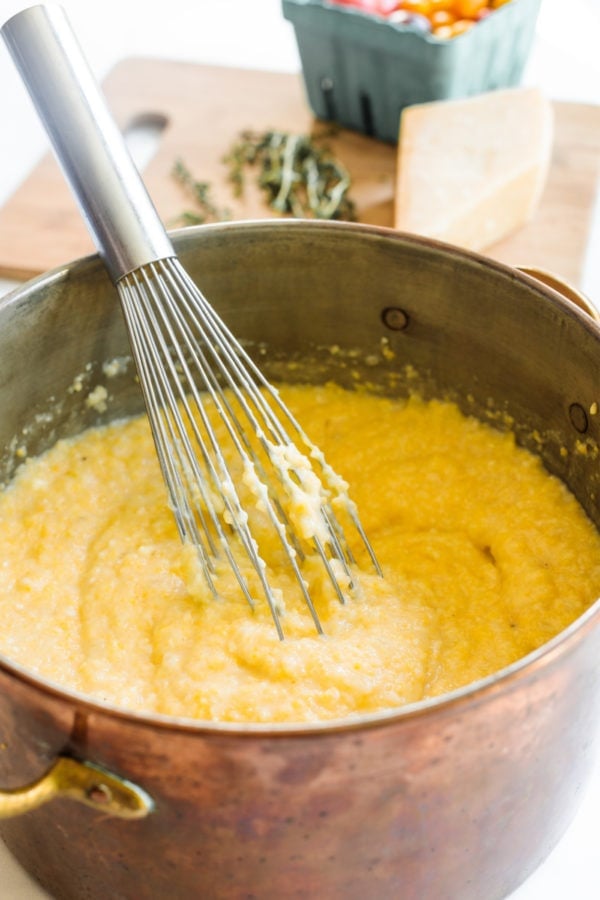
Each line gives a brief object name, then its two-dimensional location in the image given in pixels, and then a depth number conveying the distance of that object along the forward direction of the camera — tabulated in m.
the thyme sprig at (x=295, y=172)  0.88
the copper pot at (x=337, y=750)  0.49
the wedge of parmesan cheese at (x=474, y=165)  0.84
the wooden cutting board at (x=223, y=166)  0.87
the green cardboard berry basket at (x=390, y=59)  0.88
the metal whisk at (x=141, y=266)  0.63
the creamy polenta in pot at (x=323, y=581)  0.61
